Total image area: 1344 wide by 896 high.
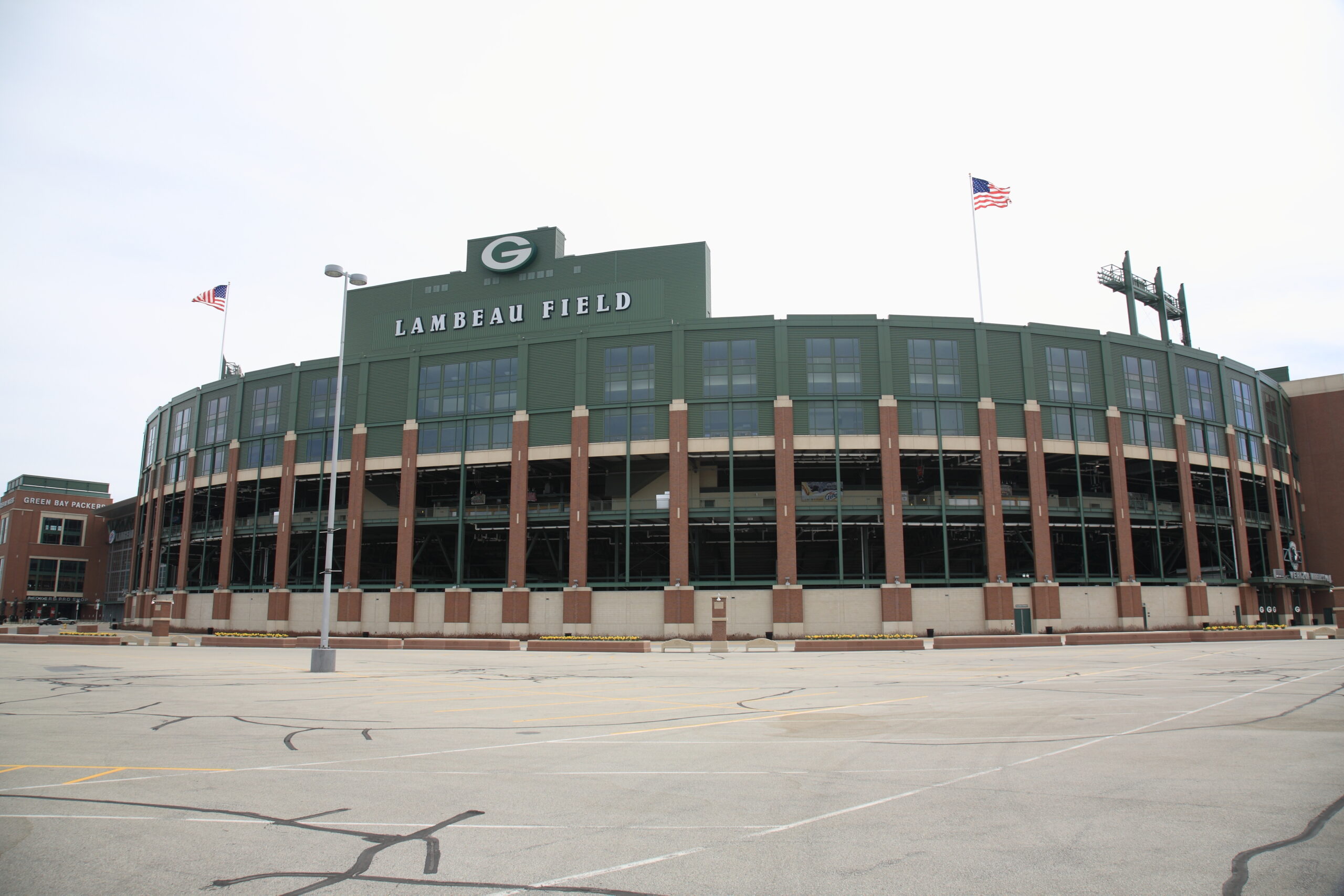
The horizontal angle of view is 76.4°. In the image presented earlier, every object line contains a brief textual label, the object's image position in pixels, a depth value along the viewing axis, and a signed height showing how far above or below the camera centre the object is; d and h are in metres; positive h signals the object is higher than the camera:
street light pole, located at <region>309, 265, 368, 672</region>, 28.92 +0.49
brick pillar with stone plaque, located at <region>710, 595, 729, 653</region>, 43.59 -2.13
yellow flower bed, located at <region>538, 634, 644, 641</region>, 53.88 -3.11
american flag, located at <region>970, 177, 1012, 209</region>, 56.63 +25.75
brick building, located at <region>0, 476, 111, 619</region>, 107.44 +5.35
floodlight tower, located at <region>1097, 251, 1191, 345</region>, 73.88 +25.85
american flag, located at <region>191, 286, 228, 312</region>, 67.19 +22.91
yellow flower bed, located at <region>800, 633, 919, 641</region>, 45.66 -2.79
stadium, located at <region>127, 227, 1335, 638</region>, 57.00 +8.63
